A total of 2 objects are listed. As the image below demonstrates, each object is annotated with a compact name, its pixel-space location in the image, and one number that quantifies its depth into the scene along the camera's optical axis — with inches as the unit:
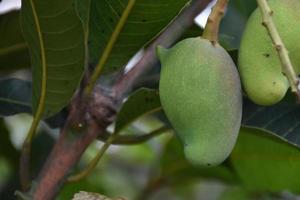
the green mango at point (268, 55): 34.7
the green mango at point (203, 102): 33.8
